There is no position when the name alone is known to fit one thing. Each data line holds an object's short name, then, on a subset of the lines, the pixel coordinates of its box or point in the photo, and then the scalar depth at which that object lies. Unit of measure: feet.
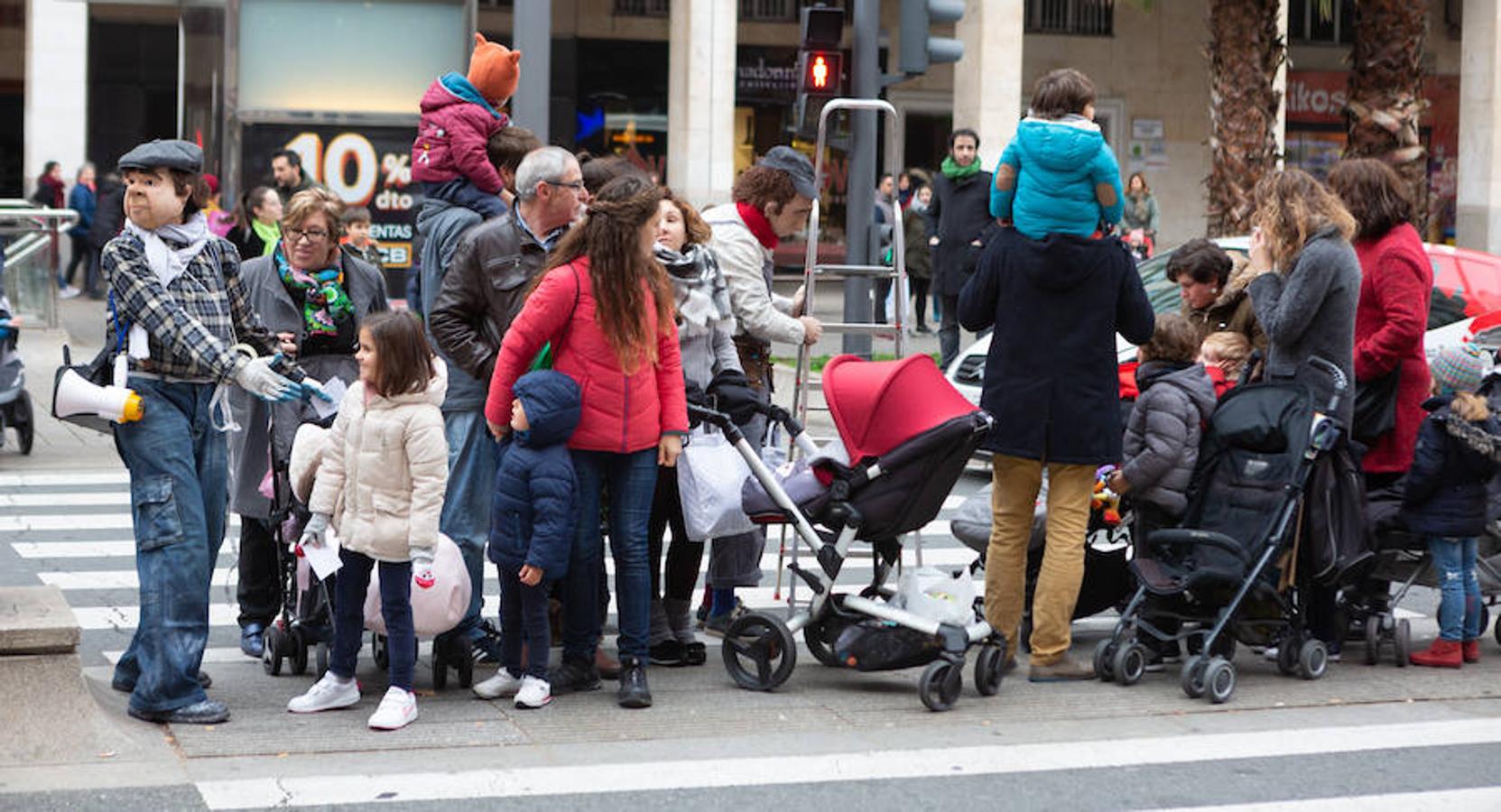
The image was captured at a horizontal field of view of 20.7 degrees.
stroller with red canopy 46.69
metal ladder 61.21
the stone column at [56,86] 188.34
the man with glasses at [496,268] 48.04
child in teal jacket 47.54
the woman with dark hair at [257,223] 79.24
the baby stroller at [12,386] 87.21
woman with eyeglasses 51.94
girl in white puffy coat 43.38
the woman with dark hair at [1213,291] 56.05
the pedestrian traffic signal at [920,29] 97.73
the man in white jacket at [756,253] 51.89
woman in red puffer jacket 45.21
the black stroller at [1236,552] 48.79
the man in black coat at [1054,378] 48.06
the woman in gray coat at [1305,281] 51.17
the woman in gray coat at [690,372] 49.64
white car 79.40
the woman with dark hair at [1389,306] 53.25
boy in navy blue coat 44.33
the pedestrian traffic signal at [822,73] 96.68
